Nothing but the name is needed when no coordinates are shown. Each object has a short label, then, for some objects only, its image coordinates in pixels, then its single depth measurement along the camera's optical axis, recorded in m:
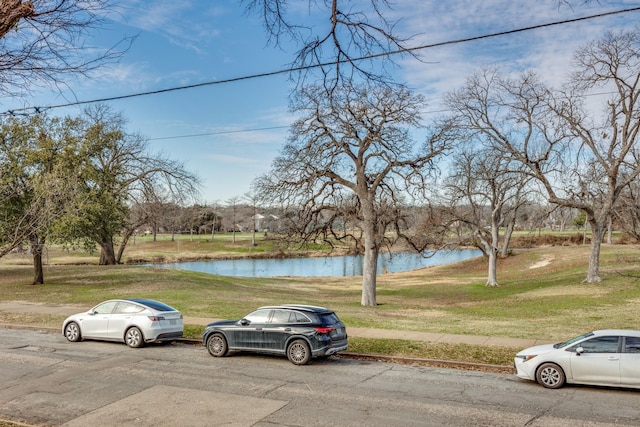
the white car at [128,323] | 15.93
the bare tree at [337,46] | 5.66
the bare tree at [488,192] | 39.91
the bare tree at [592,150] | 30.17
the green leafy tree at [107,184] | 31.73
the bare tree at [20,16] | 6.14
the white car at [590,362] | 10.73
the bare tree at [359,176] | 27.92
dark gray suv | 13.30
